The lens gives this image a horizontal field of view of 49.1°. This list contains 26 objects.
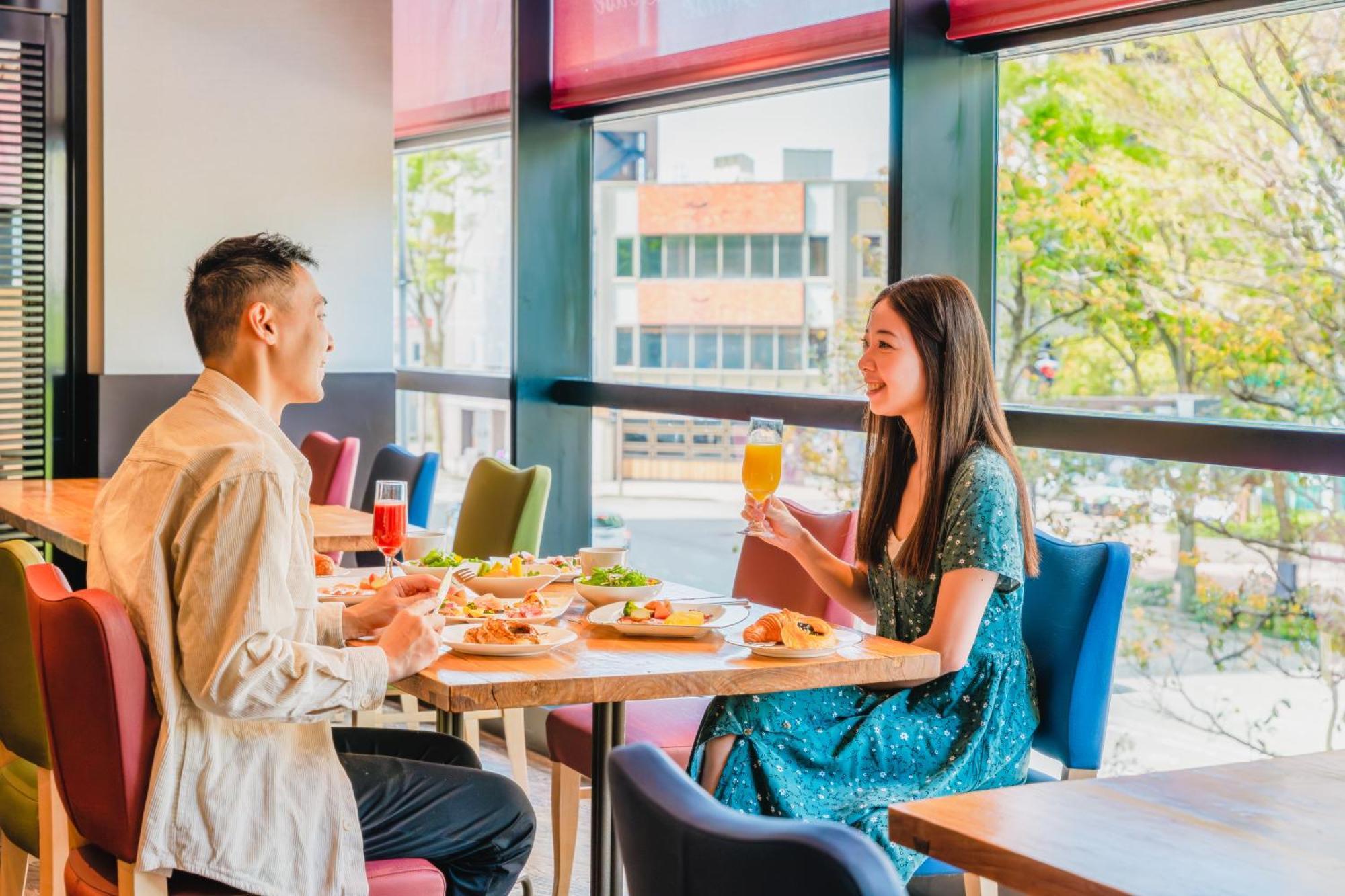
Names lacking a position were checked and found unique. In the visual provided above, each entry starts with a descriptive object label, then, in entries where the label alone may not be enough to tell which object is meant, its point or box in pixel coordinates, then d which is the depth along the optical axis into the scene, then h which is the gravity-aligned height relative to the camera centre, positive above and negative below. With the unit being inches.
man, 78.0 -12.9
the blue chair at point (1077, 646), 103.0 -17.9
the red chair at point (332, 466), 188.4 -10.1
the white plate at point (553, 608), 95.5 -14.9
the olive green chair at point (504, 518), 151.4 -13.5
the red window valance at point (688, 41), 154.3 +41.2
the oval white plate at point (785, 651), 88.6 -15.7
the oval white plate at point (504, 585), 106.8 -14.2
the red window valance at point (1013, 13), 126.7 +34.1
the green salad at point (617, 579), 103.7 -13.3
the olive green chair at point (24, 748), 90.1 -22.7
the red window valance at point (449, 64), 217.2 +50.7
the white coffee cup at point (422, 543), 113.7 -11.9
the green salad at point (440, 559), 110.9 -12.8
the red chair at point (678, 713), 120.6 -27.5
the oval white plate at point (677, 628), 93.9 -15.1
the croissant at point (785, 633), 89.7 -14.8
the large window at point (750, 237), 161.0 +18.9
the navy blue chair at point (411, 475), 170.7 -10.5
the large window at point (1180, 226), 118.1 +14.8
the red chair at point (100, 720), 77.3 -18.0
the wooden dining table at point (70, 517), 149.1 -14.5
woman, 97.0 -15.4
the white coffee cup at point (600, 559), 109.8 -12.6
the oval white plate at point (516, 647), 87.4 -15.3
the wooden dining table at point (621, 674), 81.7 -16.3
